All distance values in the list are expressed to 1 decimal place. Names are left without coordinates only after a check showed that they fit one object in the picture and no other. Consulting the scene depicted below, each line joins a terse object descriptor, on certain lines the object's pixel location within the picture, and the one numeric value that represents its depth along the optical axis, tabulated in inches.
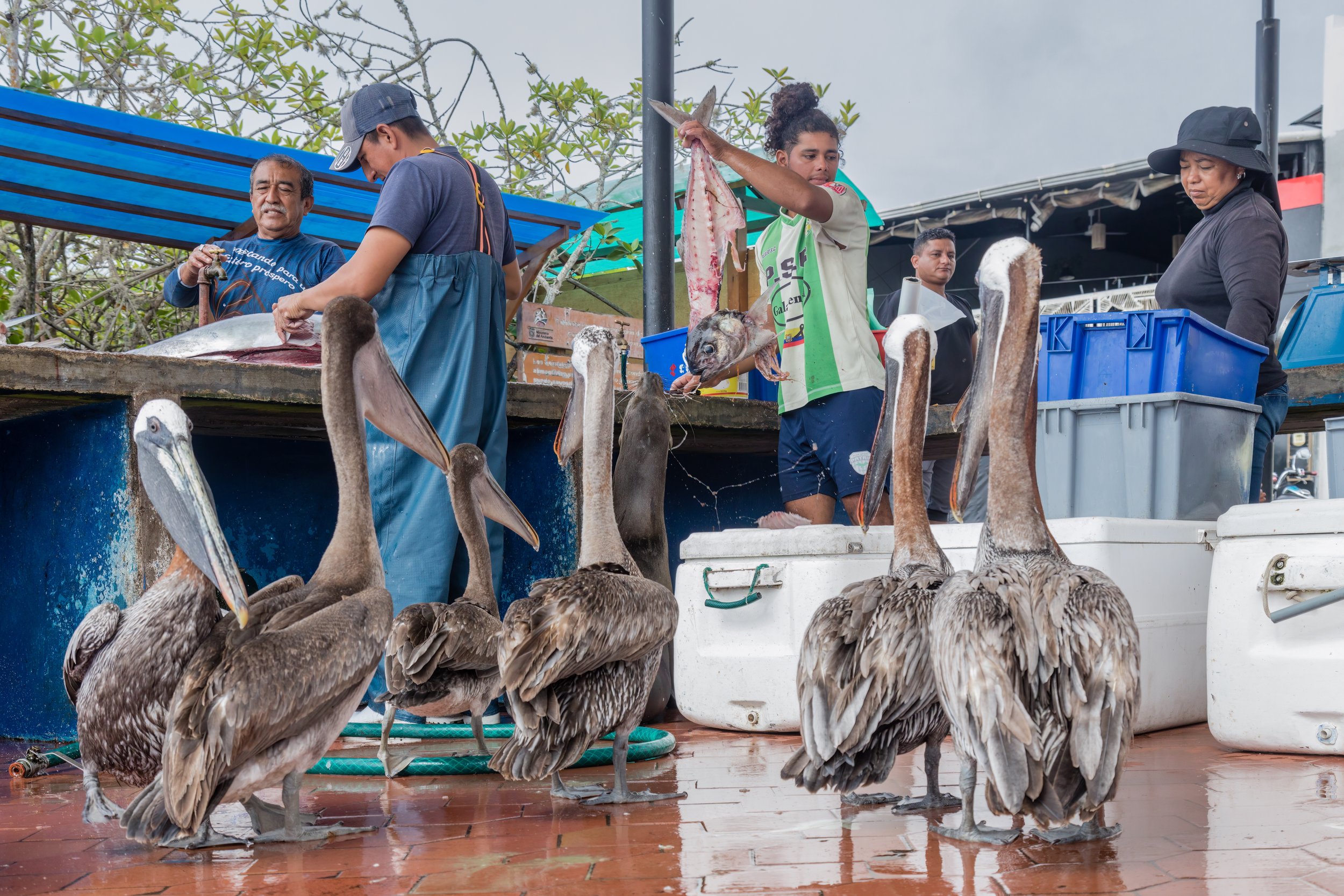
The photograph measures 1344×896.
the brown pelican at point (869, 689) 136.7
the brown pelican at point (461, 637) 166.4
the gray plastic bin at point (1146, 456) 207.9
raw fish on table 215.0
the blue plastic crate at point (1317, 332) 252.7
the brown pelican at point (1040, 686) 119.0
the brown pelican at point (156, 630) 135.0
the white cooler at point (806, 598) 199.5
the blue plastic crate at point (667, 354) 253.9
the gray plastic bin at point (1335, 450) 260.8
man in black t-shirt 292.2
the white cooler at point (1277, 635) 176.2
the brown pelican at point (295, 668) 123.3
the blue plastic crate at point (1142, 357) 205.8
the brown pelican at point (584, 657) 149.3
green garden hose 178.7
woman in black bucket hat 218.2
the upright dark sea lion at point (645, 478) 213.9
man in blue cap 188.1
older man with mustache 246.4
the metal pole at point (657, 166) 263.4
